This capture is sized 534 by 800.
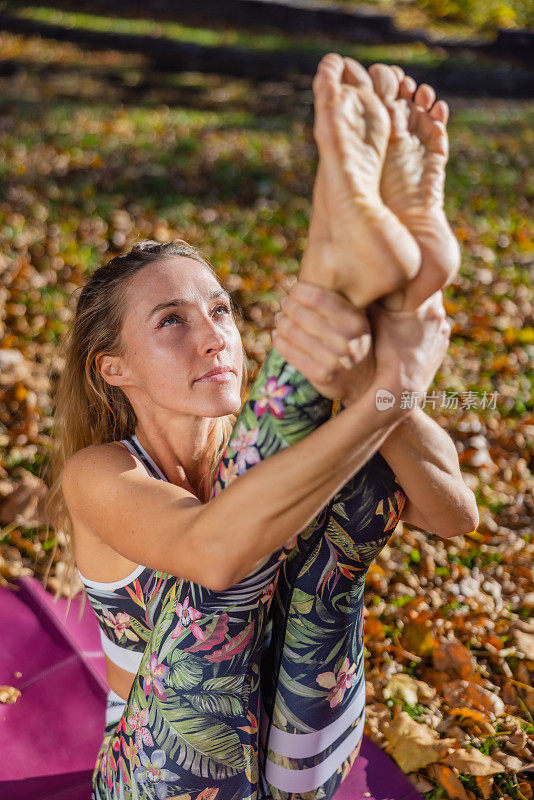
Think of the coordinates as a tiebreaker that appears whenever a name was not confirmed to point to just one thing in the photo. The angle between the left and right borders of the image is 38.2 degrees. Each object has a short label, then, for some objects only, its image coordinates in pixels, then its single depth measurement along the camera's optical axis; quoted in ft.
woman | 3.97
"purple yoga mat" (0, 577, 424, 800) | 6.57
